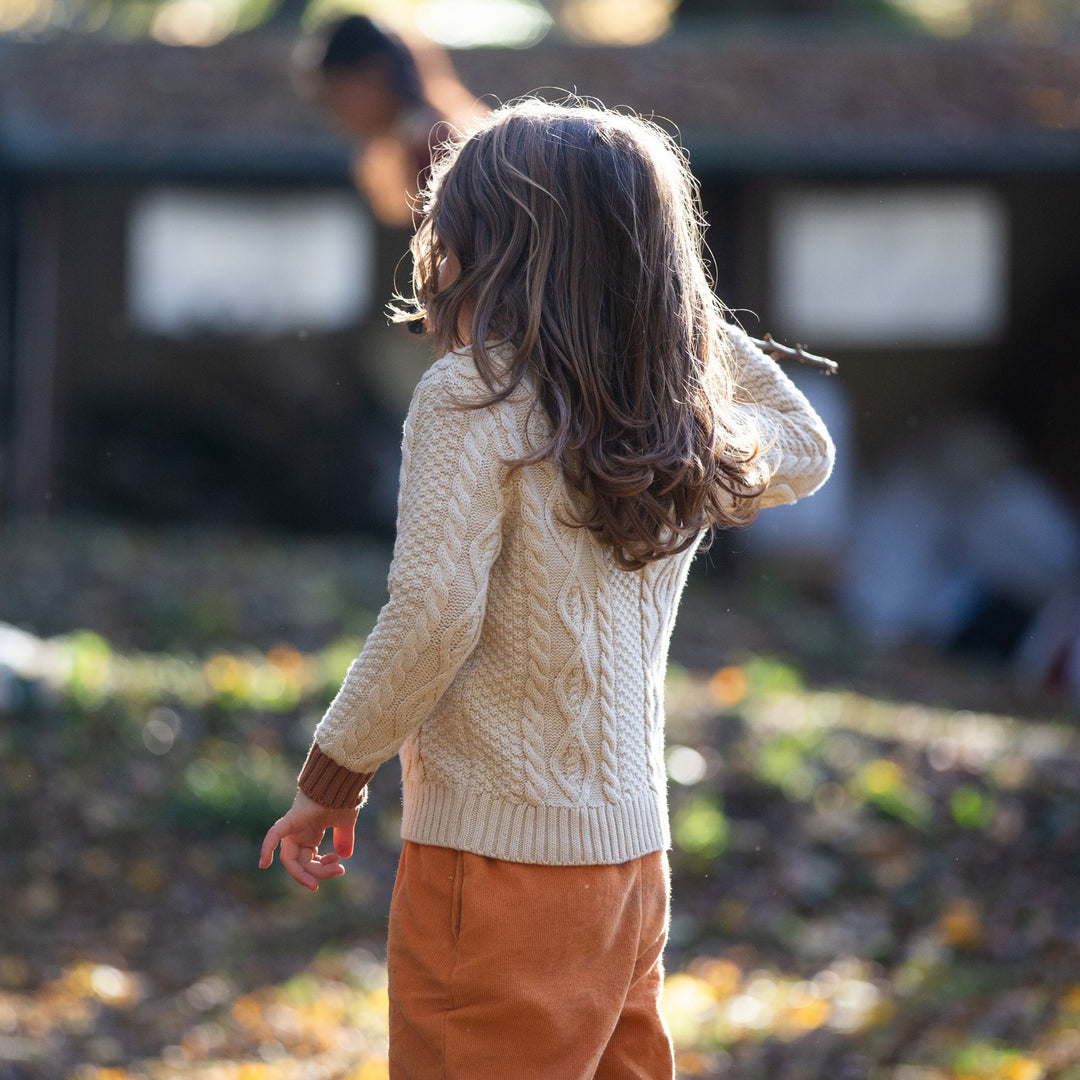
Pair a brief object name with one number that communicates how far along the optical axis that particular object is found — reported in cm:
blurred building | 2089
